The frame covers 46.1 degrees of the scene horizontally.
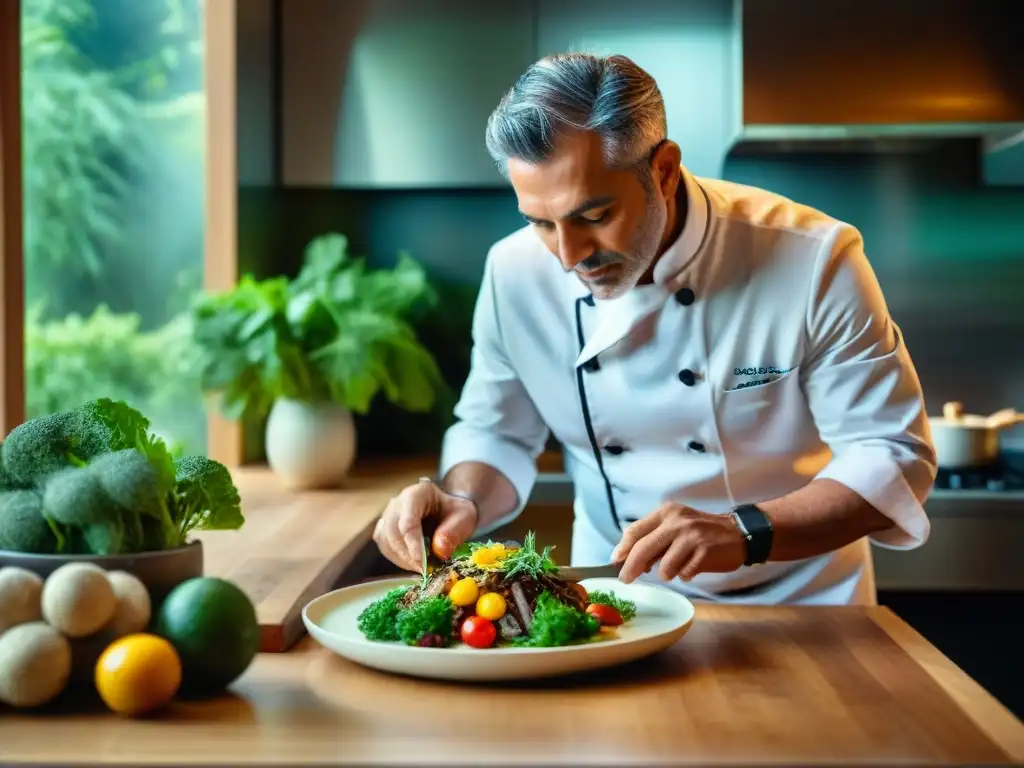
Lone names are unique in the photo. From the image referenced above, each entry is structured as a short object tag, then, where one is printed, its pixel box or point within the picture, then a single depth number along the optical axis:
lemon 1.04
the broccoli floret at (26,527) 1.11
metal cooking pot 2.82
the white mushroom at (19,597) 1.05
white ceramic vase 2.72
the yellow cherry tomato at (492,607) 1.24
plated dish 1.21
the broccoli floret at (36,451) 1.15
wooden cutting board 1.49
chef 1.53
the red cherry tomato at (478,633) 1.21
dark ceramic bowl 1.11
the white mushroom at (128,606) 1.08
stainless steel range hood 2.80
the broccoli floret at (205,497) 1.20
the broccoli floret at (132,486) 1.09
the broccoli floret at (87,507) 1.09
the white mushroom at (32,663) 1.03
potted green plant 2.66
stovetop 2.74
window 2.79
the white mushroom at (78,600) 1.04
